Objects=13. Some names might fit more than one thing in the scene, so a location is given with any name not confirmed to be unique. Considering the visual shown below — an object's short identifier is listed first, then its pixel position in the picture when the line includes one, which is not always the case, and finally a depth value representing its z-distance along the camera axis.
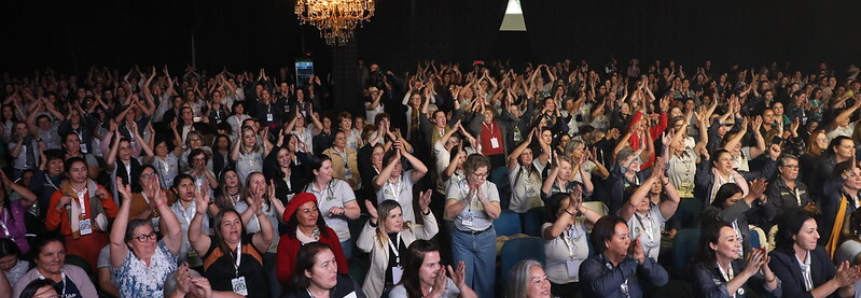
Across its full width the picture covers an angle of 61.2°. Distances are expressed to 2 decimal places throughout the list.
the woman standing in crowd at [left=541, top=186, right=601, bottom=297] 4.06
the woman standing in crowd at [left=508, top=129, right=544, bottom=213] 5.39
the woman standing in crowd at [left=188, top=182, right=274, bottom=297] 3.56
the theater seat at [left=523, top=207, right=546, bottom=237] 4.91
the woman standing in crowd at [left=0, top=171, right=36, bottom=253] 4.45
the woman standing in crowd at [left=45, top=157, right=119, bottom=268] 4.39
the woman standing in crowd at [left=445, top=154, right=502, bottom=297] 4.26
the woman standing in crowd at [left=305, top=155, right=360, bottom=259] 4.55
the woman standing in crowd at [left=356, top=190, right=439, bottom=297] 3.83
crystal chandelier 8.48
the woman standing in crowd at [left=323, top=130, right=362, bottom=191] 6.32
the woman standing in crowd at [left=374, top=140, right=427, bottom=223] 4.86
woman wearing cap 3.75
